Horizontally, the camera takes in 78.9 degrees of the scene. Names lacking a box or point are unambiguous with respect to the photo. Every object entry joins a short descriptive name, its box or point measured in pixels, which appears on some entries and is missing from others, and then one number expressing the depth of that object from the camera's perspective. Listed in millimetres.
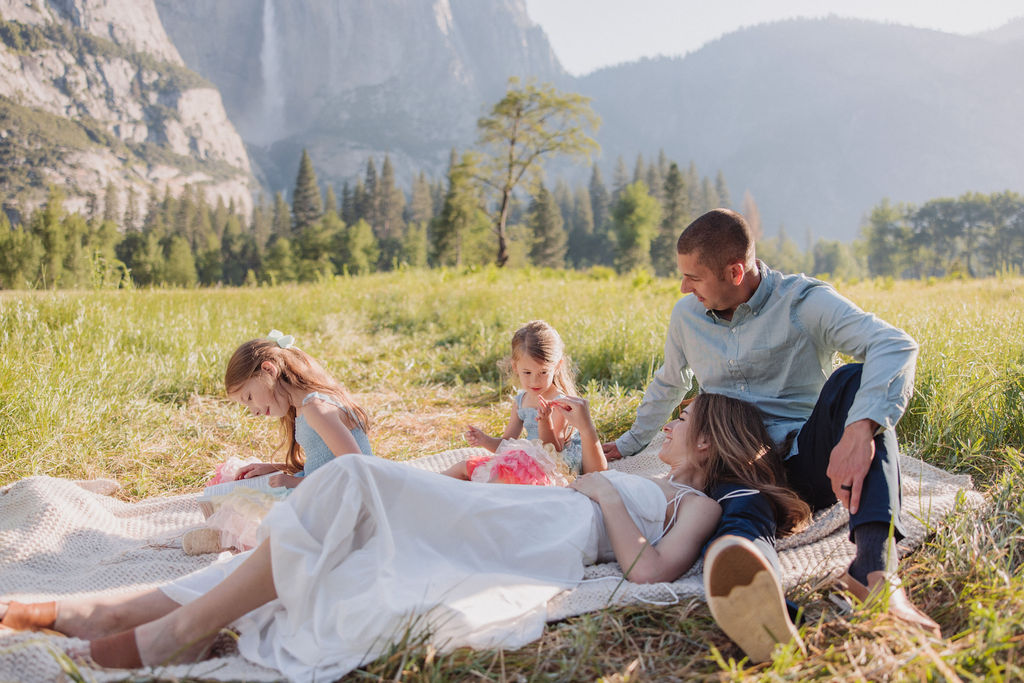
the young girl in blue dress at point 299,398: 2768
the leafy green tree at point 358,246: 53000
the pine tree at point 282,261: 53625
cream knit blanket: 1679
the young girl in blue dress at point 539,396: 3350
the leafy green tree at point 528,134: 27734
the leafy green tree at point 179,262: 50750
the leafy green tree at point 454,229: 44950
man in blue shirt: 1608
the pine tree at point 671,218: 50938
